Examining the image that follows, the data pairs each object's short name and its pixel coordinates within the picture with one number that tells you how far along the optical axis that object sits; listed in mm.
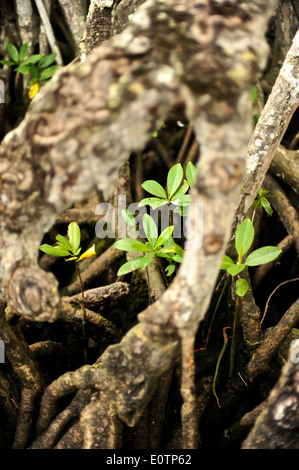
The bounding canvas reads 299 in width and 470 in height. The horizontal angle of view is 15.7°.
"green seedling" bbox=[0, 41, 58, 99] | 2719
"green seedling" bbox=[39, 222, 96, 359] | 2175
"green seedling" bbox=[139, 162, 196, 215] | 2134
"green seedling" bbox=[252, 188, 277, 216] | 2322
